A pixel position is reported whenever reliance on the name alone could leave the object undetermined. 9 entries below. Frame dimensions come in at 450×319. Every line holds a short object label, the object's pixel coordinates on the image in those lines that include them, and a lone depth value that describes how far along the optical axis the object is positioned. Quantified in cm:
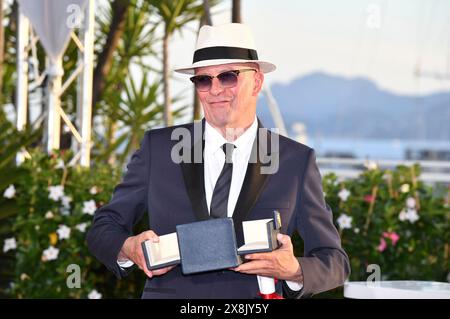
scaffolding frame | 845
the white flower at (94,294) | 668
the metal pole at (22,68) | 952
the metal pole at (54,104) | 874
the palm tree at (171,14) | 1483
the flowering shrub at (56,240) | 673
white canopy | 854
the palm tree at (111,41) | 1464
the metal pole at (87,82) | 839
